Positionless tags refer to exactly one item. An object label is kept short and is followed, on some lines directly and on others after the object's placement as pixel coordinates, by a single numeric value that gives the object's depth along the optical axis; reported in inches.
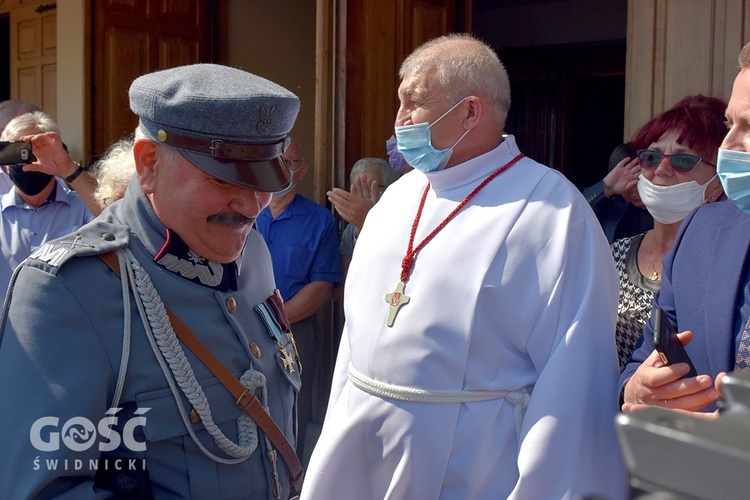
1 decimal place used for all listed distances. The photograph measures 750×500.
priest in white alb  82.0
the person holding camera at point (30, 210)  166.7
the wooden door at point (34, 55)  296.8
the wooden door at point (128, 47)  263.6
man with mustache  63.2
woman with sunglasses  118.0
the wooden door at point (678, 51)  146.7
